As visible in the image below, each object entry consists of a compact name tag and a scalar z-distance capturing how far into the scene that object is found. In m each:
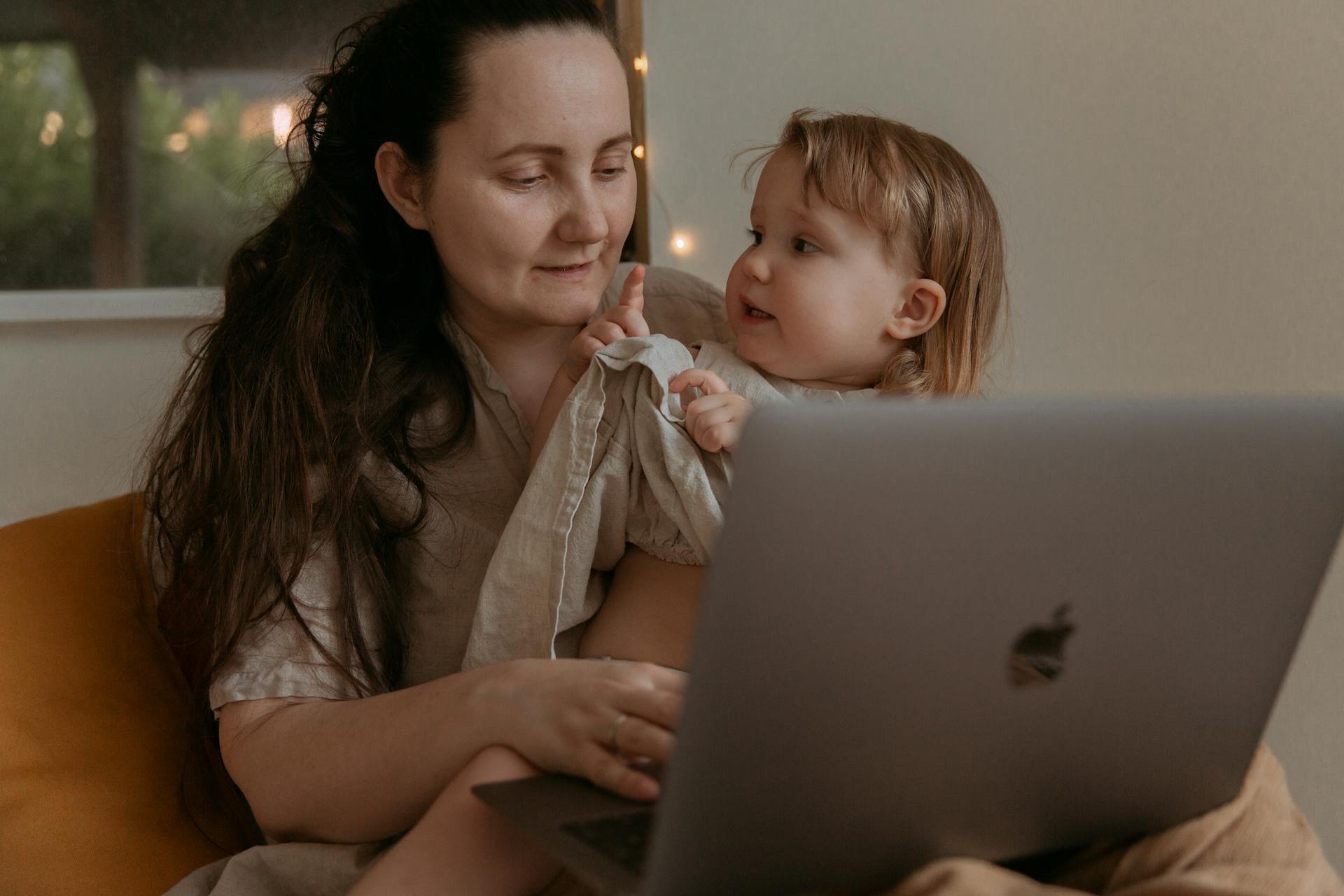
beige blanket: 0.69
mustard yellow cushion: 1.13
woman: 1.08
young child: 1.12
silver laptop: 0.57
